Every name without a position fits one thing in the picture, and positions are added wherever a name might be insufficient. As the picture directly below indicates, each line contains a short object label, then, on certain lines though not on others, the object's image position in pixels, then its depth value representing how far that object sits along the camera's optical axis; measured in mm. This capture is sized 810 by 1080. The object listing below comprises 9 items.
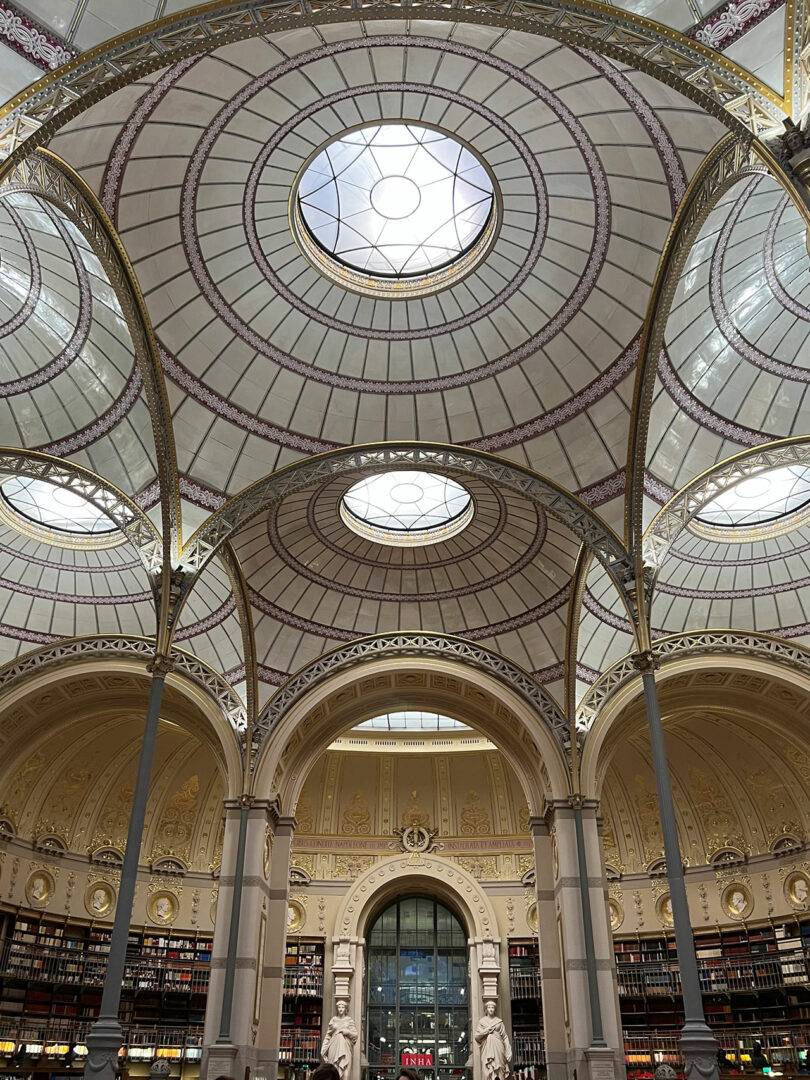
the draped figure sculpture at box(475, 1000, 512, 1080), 21828
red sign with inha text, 26297
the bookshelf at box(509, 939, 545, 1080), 25047
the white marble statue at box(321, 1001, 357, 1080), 21688
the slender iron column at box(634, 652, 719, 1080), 10961
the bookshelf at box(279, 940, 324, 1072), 25250
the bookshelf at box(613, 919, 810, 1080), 22844
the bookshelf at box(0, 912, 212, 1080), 22562
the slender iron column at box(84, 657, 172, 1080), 11094
